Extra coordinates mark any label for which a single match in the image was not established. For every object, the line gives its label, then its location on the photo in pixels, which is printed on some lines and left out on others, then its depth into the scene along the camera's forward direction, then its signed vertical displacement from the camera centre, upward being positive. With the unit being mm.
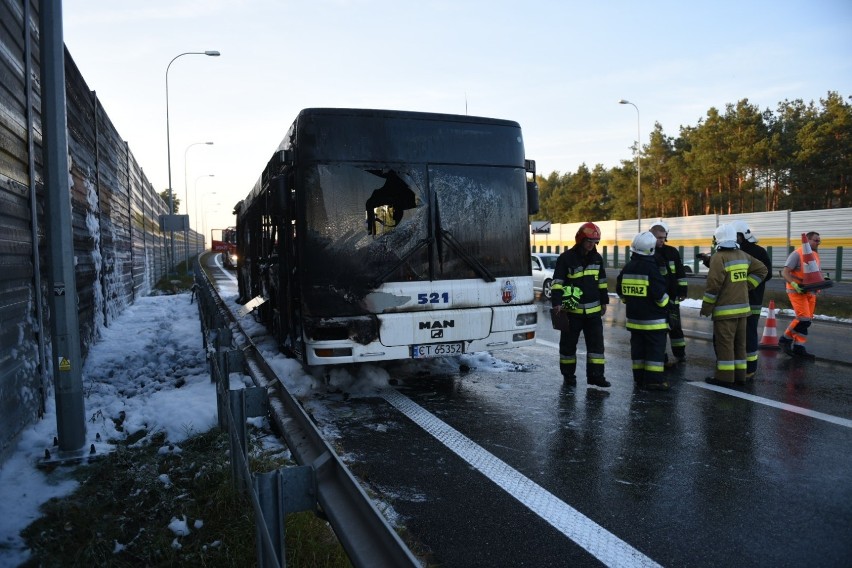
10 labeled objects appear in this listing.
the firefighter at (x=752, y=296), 7230 -610
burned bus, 6109 +167
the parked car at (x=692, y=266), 33169 -1089
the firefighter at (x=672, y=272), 7850 -319
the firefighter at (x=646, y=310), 6633 -671
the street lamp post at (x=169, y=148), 31375 +5291
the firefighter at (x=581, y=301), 6816 -582
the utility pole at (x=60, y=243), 4488 +100
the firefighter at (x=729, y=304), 6789 -635
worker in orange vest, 8586 -797
